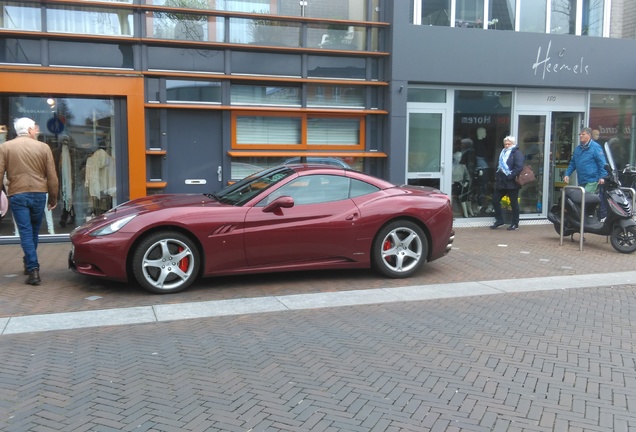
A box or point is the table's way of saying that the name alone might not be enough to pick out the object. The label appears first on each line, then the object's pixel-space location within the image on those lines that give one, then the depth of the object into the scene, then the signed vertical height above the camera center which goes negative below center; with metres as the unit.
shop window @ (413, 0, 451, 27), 12.13 +3.09
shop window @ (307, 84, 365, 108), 11.59 +1.25
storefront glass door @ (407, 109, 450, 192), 12.24 +0.20
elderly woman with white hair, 11.73 -0.41
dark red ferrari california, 6.49 -0.88
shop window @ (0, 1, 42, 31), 9.65 +2.33
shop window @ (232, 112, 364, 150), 11.20 +0.52
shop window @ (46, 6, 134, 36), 9.84 +2.35
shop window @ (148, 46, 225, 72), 10.44 +1.79
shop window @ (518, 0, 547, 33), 12.84 +3.22
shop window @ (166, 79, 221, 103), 10.62 +1.22
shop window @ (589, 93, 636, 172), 13.47 +0.88
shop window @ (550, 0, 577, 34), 13.11 +3.27
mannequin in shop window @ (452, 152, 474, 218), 12.55 -0.56
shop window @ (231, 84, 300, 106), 11.09 +1.21
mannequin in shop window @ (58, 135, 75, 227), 10.23 -0.46
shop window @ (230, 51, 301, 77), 10.97 +1.81
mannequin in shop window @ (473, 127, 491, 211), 12.63 -0.22
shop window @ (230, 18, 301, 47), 11.01 +2.42
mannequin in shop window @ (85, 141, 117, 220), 10.42 -0.43
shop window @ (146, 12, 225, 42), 10.45 +2.40
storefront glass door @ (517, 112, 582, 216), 13.00 +0.21
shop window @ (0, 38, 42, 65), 9.62 +1.75
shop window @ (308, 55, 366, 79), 11.52 +1.83
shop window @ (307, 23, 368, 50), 11.52 +2.45
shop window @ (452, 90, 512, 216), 12.45 +0.49
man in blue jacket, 10.45 -0.04
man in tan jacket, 6.95 -0.33
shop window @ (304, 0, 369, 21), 11.52 +3.02
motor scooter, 9.46 -0.96
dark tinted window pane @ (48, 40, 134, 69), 9.85 +1.76
